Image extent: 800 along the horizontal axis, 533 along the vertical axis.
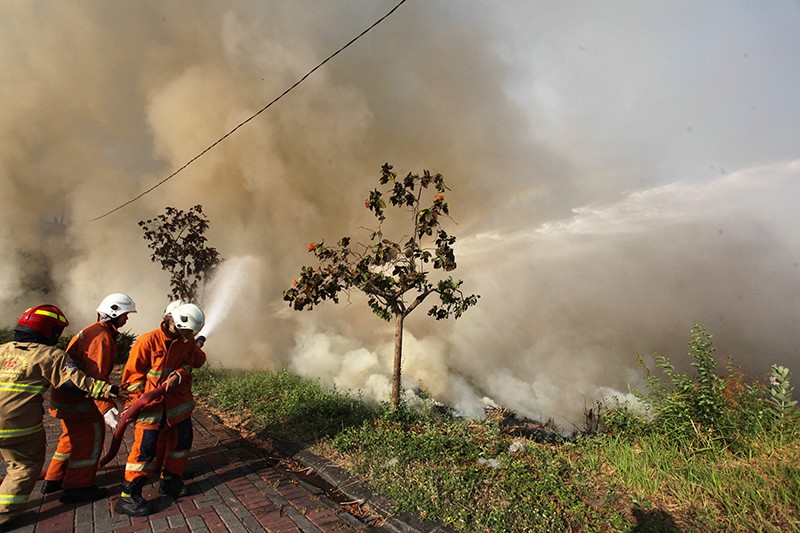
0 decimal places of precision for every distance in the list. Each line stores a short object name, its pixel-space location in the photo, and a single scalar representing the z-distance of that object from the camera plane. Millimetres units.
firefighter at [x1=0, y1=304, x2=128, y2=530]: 3611
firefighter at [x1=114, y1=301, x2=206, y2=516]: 4000
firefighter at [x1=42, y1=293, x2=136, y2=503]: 4086
